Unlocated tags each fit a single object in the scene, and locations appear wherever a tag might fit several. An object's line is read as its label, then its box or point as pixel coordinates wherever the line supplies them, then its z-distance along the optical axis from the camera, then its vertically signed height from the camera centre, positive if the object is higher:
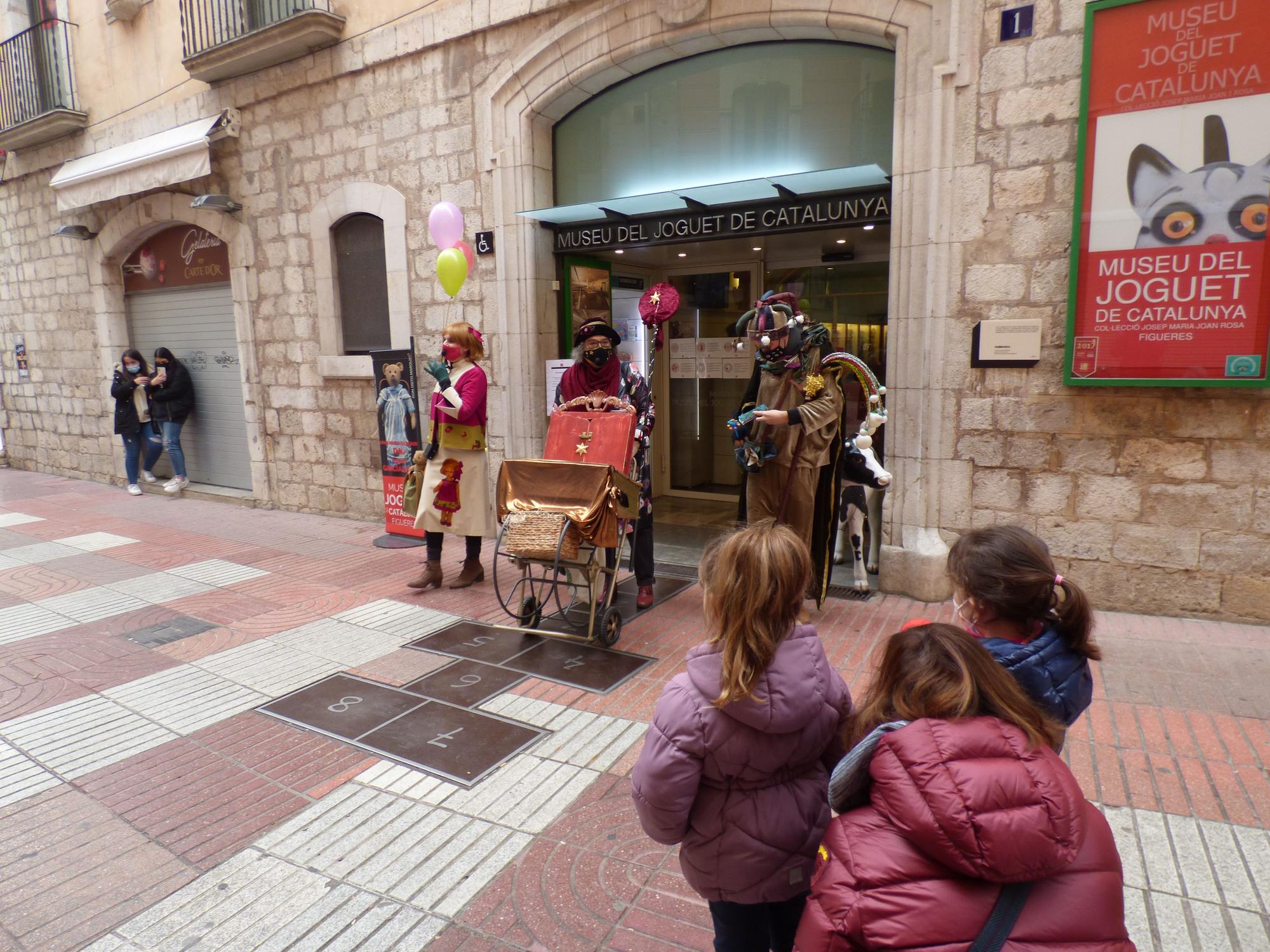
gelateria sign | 10.51 +1.51
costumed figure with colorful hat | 4.98 -0.46
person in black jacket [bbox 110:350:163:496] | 11.38 -0.61
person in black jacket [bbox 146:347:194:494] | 11.06 -0.45
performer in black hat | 5.35 -0.18
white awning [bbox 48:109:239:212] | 9.38 +2.62
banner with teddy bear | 7.71 -0.54
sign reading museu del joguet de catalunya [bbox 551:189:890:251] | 5.92 +1.12
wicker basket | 4.61 -1.02
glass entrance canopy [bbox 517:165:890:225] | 5.68 +1.28
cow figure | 5.18 -1.13
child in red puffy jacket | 1.24 -0.79
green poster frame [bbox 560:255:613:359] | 7.86 +0.51
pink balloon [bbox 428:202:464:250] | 6.86 +1.22
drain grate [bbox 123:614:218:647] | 5.30 -1.81
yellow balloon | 6.47 +0.78
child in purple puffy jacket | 1.69 -0.84
